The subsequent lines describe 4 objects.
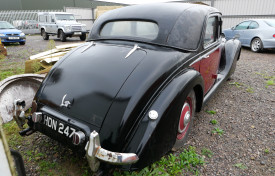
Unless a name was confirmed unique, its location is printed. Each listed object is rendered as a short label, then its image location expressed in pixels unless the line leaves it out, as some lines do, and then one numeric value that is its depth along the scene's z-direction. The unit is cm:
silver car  754
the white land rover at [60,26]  1178
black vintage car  168
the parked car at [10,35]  1056
